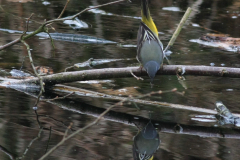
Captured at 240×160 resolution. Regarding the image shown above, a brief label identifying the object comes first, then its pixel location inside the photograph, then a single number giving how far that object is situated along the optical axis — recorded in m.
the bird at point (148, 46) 6.82
